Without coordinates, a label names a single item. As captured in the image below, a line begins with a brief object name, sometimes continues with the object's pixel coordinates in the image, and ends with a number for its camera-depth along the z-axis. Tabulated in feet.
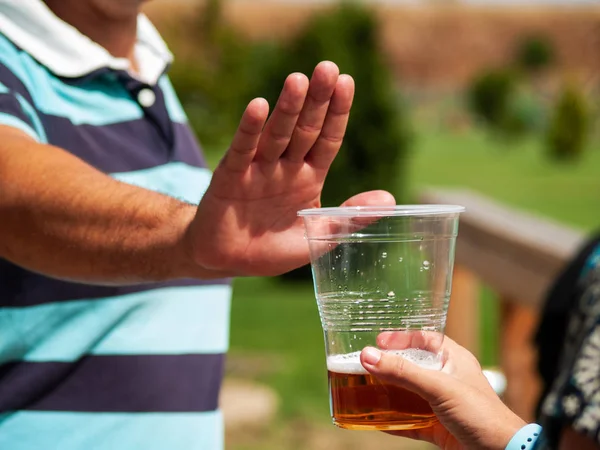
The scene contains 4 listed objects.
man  4.79
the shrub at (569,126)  93.40
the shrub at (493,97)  122.37
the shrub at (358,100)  38.42
